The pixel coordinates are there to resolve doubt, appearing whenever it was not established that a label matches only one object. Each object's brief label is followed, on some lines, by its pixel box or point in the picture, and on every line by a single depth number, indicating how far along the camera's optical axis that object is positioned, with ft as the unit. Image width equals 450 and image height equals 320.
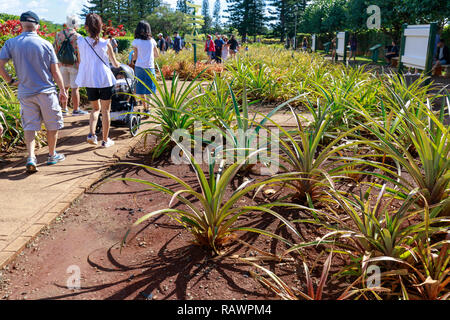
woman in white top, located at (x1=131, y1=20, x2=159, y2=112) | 19.39
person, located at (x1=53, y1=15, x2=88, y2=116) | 18.92
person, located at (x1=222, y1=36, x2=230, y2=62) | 52.70
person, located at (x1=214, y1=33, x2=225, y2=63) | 50.16
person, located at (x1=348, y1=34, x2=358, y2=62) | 69.56
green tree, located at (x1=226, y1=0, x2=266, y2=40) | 200.13
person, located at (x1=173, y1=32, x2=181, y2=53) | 62.78
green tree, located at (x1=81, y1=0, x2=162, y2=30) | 168.55
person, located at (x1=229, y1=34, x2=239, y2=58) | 55.16
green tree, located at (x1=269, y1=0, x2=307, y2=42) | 197.16
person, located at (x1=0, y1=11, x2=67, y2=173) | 12.42
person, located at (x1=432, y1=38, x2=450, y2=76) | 38.01
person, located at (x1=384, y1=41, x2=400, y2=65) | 58.03
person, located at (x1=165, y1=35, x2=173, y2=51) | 82.19
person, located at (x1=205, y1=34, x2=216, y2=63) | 52.06
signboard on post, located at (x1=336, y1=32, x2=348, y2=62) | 41.38
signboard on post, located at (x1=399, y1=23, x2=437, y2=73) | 23.24
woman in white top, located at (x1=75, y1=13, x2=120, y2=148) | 15.07
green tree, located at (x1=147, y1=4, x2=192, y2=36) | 210.59
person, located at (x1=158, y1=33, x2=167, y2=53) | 59.57
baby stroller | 17.49
